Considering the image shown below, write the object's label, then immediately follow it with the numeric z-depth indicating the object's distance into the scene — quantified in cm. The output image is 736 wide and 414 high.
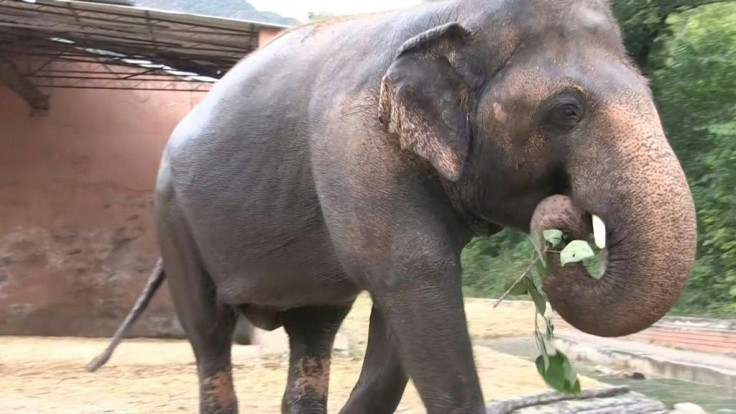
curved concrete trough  478
